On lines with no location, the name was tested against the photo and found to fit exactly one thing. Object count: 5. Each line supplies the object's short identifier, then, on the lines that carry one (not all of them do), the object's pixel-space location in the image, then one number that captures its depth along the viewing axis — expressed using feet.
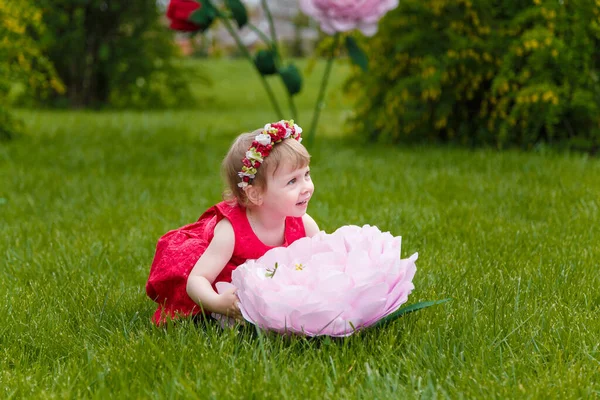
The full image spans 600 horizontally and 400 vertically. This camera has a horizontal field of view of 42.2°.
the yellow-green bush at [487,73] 17.88
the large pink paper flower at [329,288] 7.02
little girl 7.84
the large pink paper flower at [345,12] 17.29
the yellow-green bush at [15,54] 21.03
